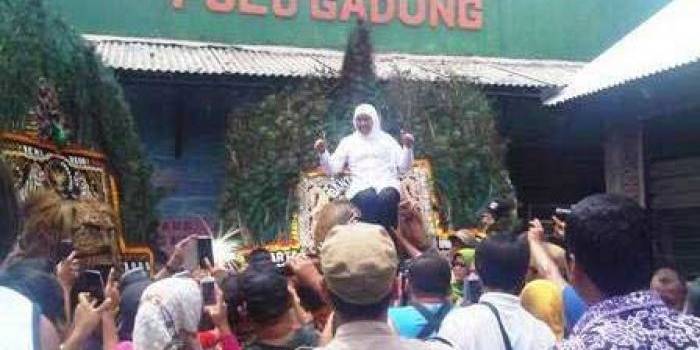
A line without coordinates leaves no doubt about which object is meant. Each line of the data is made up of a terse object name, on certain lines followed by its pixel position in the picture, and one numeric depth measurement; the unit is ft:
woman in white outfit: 28.09
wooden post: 39.09
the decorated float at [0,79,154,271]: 25.40
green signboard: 44.65
